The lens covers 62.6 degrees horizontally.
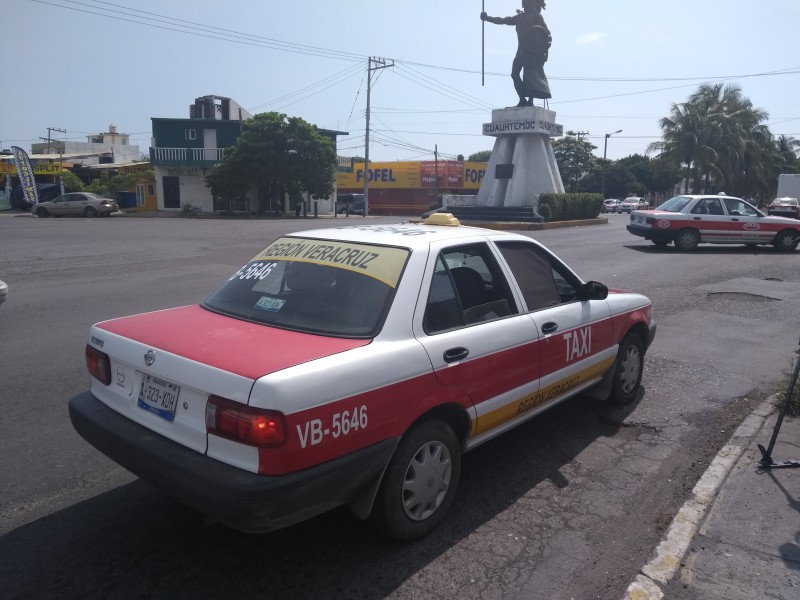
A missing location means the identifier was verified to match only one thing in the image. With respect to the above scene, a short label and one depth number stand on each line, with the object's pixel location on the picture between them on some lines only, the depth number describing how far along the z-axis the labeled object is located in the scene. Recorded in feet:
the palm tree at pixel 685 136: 161.33
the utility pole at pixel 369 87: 156.25
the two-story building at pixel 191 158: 154.71
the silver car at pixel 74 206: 130.00
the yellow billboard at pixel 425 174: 193.57
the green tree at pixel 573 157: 231.71
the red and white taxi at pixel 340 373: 9.29
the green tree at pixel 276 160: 136.87
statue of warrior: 108.27
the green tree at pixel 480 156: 405.59
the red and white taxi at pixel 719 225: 59.93
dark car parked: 175.73
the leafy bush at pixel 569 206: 103.40
